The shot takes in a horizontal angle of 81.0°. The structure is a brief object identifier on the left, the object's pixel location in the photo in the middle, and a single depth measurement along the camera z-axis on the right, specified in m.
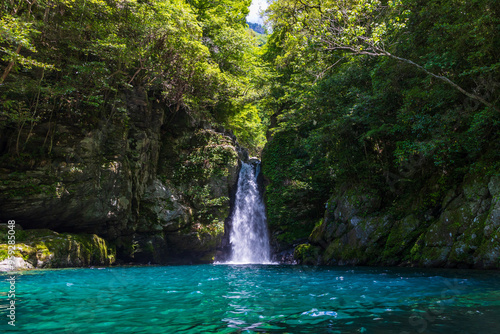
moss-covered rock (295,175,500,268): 9.00
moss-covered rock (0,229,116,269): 10.49
